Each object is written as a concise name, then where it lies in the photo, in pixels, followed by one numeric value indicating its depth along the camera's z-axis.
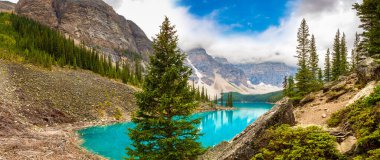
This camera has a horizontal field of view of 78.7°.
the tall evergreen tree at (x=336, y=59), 66.21
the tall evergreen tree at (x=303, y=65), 41.06
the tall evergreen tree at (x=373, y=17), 23.23
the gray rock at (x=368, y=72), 16.70
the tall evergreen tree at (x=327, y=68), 76.78
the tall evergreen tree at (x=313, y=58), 51.31
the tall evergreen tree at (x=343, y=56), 63.56
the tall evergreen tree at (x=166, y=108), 15.66
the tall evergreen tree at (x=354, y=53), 68.12
